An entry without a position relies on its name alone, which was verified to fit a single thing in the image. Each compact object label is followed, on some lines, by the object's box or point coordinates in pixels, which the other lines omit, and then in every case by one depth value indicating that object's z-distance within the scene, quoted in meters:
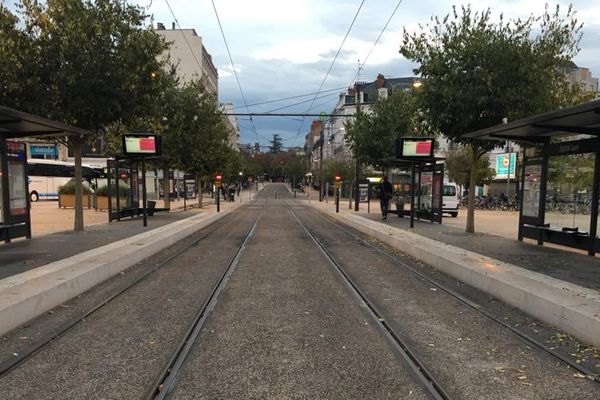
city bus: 45.59
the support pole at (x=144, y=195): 18.24
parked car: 30.45
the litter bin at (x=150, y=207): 25.12
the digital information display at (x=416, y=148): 18.92
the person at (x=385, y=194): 23.70
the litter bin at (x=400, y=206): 25.04
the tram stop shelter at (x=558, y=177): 10.86
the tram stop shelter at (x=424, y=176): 18.95
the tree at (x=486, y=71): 13.89
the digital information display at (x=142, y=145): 18.97
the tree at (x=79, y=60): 13.94
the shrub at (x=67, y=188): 33.19
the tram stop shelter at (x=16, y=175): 12.27
